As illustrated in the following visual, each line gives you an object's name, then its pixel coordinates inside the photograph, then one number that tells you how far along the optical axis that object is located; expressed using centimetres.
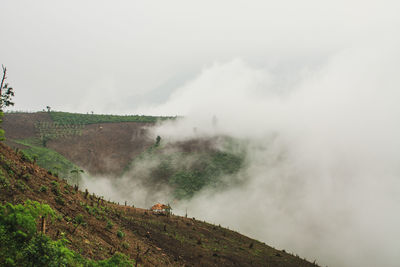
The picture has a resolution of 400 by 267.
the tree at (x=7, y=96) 2914
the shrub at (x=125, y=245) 2229
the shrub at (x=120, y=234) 2413
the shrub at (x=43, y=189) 2014
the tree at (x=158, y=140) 10998
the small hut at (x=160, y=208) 5868
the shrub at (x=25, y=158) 2381
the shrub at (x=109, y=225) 2455
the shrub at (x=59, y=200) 2092
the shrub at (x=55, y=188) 2206
